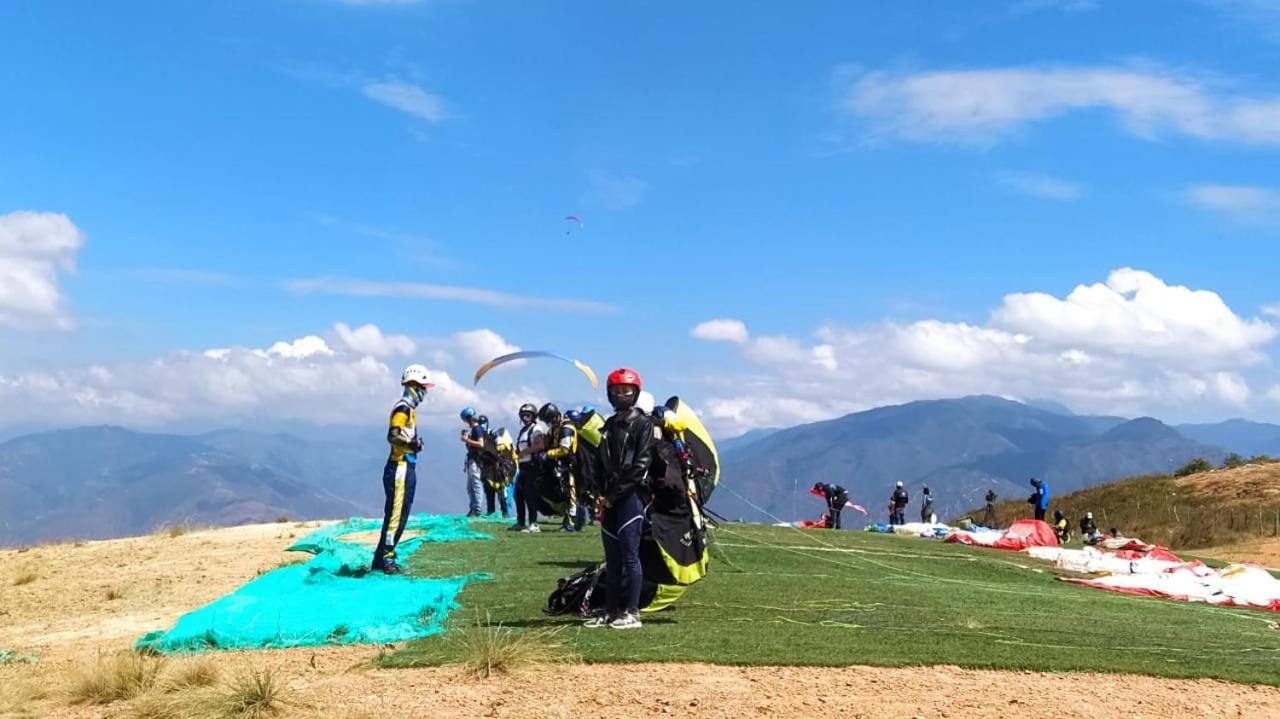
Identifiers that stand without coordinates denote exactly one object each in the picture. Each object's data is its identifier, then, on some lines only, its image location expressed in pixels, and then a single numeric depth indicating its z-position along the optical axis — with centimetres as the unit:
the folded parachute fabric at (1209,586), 1320
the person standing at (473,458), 2109
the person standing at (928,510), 3216
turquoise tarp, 830
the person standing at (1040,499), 2773
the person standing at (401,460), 1198
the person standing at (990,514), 3463
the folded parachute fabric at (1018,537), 2147
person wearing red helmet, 857
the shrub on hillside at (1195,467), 4619
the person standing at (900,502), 3042
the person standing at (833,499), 2770
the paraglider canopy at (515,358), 1541
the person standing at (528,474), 1772
